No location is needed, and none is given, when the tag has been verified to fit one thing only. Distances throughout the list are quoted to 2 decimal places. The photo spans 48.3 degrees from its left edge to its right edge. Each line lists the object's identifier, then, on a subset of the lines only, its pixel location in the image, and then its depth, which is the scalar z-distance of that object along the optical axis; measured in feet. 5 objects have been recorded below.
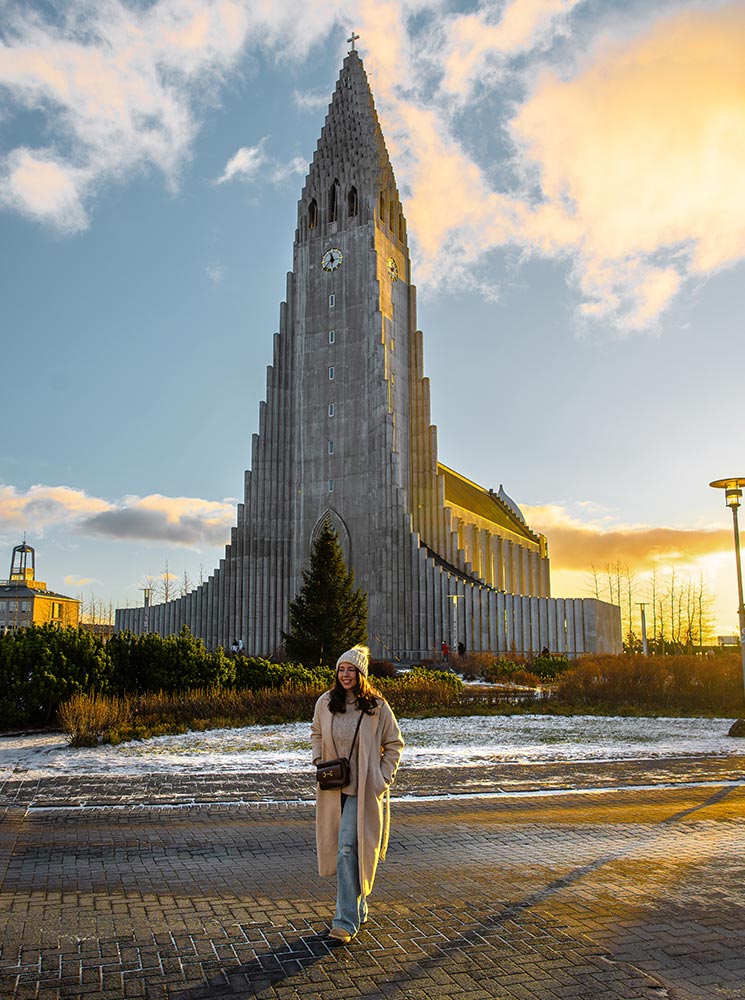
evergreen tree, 107.96
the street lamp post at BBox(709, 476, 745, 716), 54.60
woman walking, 17.88
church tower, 173.17
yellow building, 288.10
